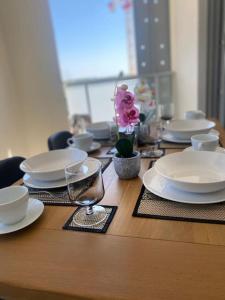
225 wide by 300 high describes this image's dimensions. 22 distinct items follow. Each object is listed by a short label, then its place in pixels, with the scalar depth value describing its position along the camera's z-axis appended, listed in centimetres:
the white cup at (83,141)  140
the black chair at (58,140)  173
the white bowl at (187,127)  141
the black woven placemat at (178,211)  71
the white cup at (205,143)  108
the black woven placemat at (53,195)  90
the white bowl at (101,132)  165
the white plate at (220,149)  113
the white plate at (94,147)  142
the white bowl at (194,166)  91
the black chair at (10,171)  127
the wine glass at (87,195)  79
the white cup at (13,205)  71
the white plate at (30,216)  74
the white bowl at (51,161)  100
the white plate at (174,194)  77
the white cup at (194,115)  173
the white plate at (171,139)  141
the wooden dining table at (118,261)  52
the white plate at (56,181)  98
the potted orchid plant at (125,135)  97
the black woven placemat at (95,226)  72
